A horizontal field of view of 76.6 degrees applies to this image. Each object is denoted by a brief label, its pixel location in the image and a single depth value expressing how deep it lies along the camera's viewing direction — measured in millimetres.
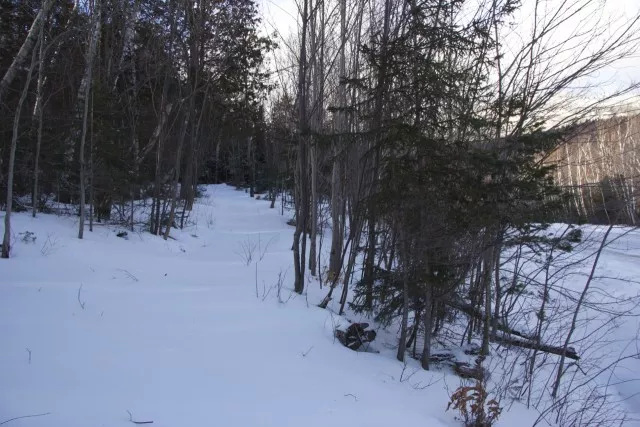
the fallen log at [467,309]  4934
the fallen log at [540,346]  5721
